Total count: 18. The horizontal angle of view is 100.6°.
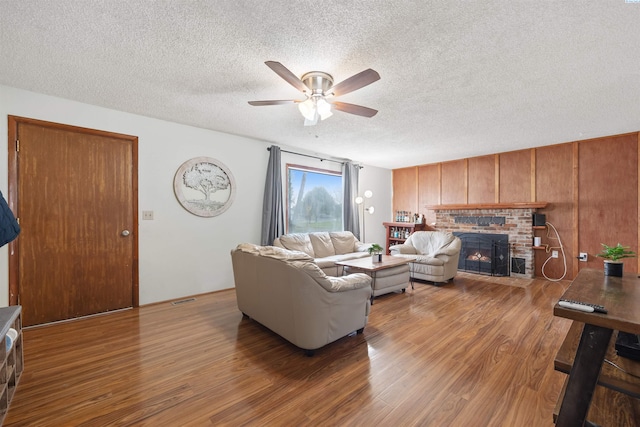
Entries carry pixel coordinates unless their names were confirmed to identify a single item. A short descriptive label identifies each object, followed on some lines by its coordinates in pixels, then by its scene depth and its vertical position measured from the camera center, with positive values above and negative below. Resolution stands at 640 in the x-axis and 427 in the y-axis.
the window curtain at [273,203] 4.59 +0.14
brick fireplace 5.04 -0.30
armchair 4.47 -0.80
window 5.16 +0.23
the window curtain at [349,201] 5.99 +0.22
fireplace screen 5.25 -0.89
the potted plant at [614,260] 1.85 -0.36
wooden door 2.80 -0.11
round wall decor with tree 3.79 +0.37
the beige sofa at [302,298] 2.20 -0.78
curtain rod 4.97 +1.11
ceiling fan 2.23 +1.02
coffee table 3.67 -0.89
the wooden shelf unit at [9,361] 1.54 -1.00
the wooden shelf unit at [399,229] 6.54 -0.46
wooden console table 1.05 -0.60
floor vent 3.59 -1.25
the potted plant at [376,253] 3.97 -0.64
